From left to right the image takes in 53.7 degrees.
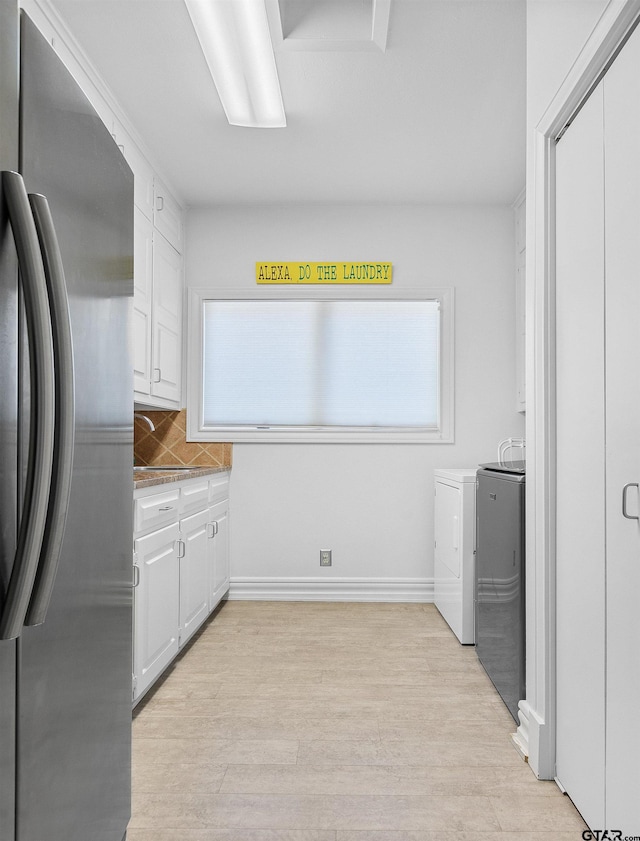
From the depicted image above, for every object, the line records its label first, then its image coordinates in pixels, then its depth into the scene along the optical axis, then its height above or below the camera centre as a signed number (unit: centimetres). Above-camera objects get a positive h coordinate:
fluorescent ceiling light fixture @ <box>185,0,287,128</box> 219 +149
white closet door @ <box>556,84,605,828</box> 160 -6
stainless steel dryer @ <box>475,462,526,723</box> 219 -52
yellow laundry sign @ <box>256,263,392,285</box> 416 +110
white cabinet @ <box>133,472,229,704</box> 234 -58
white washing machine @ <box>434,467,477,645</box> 318 -58
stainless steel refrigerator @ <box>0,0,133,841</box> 78 -3
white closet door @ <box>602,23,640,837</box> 140 +4
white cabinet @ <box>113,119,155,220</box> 296 +137
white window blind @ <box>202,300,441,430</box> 421 +51
